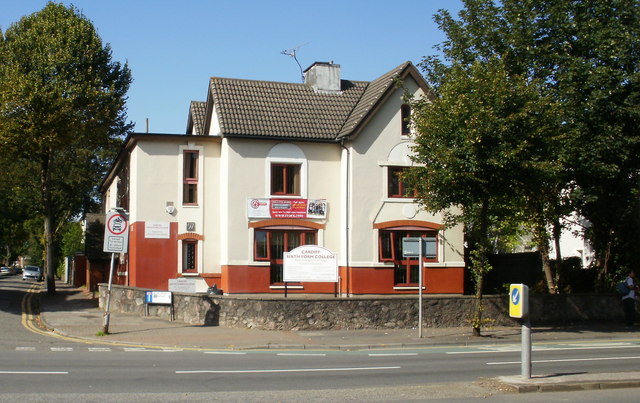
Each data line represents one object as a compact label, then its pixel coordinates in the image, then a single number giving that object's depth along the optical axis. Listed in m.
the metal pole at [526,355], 11.66
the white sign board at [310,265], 23.45
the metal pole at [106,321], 20.03
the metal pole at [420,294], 20.26
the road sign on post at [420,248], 20.86
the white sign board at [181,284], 25.98
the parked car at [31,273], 72.81
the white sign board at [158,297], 23.75
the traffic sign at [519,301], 11.92
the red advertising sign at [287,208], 28.12
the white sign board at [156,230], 28.31
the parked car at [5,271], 96.99
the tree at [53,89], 31.31
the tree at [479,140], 19.58
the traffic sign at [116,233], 20.75
